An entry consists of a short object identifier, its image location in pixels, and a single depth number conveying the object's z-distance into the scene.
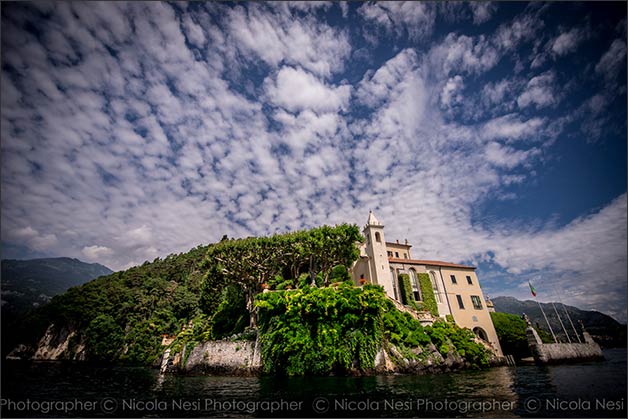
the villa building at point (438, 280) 36.03
